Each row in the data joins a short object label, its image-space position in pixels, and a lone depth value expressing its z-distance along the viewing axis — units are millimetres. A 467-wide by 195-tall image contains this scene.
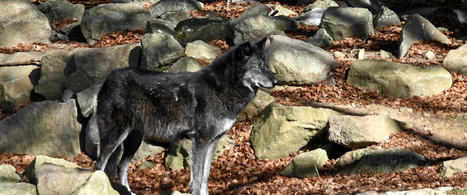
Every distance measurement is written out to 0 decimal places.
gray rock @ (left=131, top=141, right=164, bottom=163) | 10938
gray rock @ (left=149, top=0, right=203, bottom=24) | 17469
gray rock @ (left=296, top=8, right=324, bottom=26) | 16969
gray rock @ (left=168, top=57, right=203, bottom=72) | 11664
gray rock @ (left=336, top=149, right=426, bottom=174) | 8859
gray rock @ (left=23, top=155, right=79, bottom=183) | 8445
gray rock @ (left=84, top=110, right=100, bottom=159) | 11198
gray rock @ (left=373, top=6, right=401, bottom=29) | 16344
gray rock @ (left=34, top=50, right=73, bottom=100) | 13016
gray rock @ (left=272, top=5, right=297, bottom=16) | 18406
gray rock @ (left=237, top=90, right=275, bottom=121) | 11141
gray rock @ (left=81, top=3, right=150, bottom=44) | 15742
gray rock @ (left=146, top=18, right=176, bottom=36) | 14945
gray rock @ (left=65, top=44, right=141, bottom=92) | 12461
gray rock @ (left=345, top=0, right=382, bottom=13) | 18031
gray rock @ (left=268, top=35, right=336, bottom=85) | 12234
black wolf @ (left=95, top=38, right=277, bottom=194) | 7535
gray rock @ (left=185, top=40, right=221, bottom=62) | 12953
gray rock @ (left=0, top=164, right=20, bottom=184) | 8606
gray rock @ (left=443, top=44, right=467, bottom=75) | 12438
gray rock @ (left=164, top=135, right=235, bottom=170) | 10391
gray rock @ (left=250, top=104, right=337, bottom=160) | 10180
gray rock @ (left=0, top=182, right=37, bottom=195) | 7168
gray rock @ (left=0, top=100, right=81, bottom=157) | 11492
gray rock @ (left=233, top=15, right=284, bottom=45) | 14445
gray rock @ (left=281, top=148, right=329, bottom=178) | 9305
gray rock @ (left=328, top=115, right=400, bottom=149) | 9562
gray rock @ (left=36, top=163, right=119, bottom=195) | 6863
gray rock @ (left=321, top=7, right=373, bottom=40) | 15391
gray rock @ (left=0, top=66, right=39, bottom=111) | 13367
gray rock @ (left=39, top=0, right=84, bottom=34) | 18094
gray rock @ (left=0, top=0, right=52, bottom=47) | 16172
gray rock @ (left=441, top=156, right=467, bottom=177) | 8125
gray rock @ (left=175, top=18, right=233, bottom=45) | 14766
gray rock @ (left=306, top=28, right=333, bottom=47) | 14750
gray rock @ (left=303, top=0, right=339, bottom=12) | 18844
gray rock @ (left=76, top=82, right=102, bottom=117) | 11398
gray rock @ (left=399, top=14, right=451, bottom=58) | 14055
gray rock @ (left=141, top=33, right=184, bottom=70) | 12172
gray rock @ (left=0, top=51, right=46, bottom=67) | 13895
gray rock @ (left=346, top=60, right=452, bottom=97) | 11648
